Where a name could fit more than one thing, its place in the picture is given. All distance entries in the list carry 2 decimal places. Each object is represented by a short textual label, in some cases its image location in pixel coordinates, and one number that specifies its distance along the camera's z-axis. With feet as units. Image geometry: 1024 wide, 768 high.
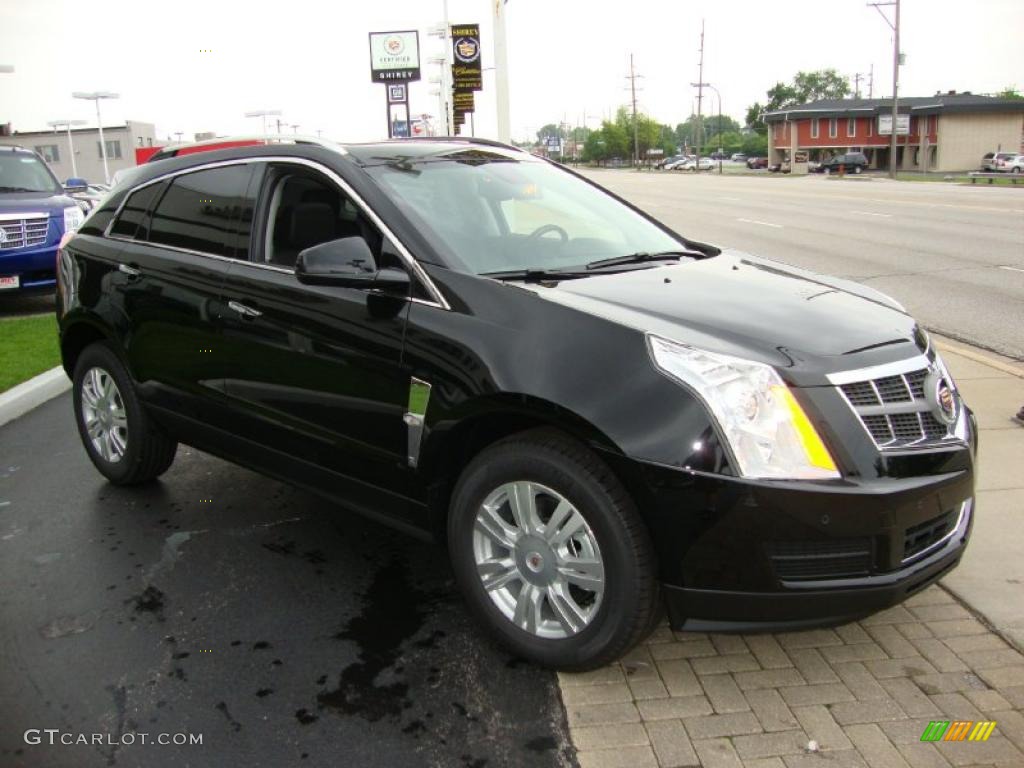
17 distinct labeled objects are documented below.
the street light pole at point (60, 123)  170.07
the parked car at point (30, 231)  37.37
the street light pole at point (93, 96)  135.85
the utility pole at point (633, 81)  416.67
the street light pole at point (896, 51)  167.66
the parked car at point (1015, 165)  191.72
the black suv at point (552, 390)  9.05
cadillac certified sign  187.69
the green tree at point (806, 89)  441.68
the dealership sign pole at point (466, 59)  94.27
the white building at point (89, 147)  222.69
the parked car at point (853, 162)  228.43
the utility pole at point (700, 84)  332.19
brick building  232.94
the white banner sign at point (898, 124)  207.28
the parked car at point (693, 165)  322.30
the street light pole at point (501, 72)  66.59
